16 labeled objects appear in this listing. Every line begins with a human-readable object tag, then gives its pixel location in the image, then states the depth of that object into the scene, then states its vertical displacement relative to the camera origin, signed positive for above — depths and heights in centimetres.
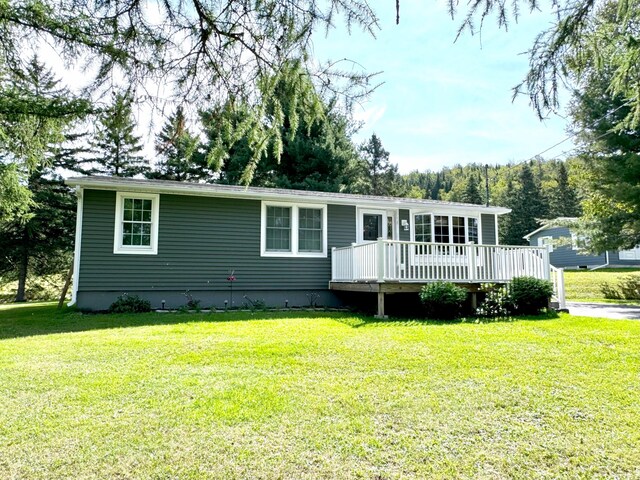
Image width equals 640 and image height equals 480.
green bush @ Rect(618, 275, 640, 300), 1505 -62
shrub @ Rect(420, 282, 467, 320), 838 -55
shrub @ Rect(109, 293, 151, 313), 926 -73
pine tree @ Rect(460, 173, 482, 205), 4506 +909
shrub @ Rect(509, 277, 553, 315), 900 -48
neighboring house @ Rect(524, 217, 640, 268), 2514 +97
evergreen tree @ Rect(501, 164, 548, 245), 3781 +615
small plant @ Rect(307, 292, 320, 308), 1111 -69
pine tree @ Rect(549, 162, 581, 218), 3875 +699
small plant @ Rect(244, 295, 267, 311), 1034 -81
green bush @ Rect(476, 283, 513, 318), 932 -71
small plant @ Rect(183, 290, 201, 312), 987 -74
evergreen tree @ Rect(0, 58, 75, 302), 1788 +182
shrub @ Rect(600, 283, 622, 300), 1548 -77
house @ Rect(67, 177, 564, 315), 934 +61
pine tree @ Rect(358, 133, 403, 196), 3406 +896
